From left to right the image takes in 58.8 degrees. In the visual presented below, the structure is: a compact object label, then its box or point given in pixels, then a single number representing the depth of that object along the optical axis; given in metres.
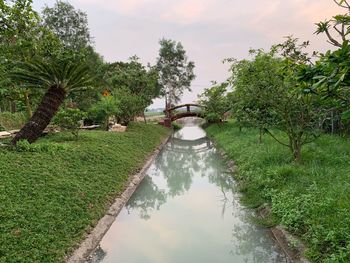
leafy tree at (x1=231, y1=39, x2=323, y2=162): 8.07
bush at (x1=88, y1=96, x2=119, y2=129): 16.12
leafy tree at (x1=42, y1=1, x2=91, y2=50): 24.91
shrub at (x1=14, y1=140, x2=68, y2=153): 8.06
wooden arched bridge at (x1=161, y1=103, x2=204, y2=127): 30.22
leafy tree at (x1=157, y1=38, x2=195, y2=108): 36.16
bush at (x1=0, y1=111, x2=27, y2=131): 12.54
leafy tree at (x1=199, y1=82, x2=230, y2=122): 24.83
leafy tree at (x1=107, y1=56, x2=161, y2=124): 18.58
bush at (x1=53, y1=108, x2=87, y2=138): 11.51
